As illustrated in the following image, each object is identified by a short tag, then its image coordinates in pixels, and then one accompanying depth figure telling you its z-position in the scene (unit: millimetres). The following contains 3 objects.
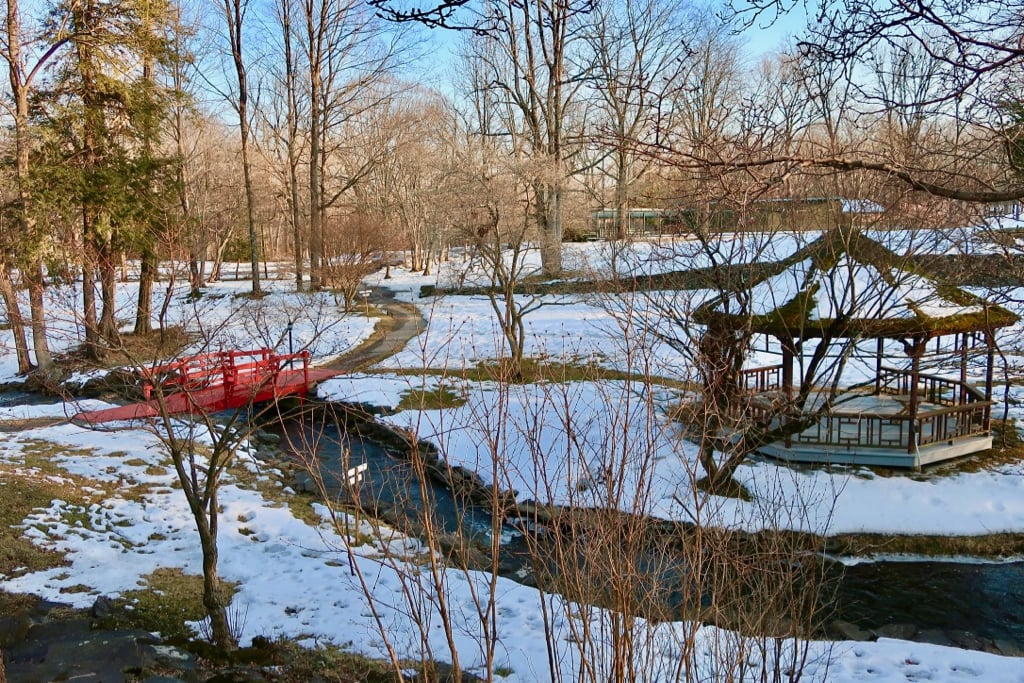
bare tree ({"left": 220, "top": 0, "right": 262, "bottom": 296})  25078
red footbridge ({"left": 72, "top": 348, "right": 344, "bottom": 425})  5582
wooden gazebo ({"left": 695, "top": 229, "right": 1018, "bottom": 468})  8875
